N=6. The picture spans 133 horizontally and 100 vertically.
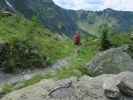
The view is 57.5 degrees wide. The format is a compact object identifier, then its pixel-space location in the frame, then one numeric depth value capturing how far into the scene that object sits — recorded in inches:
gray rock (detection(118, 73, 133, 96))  171.2
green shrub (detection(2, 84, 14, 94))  217.6
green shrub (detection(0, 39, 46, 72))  289.6
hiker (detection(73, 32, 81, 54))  488.4
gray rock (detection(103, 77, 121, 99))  166.3
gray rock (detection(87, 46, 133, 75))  255.0
